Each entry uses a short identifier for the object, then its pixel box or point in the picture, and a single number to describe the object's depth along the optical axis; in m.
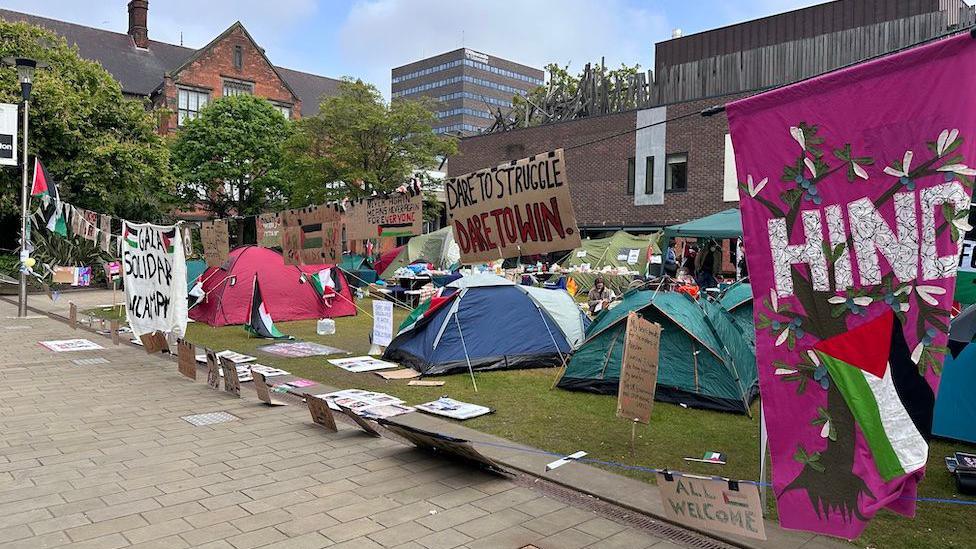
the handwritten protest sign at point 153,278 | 9.86
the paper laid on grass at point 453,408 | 7.79
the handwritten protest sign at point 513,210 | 6.52
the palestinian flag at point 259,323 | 13.62
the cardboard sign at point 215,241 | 12.67
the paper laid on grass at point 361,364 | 10.47
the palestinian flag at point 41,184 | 16.22
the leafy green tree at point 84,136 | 24.44
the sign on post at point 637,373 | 6.29
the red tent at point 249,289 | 15.60
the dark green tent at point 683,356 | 8.19
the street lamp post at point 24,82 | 15.52
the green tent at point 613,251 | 23.09
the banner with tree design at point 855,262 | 2.94
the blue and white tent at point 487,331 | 10.19
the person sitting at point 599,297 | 14.94
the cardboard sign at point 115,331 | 12.86
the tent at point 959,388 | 6.61
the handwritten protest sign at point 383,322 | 11.36
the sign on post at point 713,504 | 4.05
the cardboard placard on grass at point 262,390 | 8.21
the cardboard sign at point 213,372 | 9.08
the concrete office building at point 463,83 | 121.19
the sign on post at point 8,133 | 15.92
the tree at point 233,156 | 36.12
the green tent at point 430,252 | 25.88
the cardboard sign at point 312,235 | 10.52
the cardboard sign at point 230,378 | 8.60
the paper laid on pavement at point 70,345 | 12.42
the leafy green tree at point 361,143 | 27.44
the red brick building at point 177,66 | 43.81
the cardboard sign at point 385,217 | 8.92
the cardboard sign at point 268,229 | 11.66
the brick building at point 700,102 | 24.12
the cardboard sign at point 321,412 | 7.12
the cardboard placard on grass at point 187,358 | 9.64
